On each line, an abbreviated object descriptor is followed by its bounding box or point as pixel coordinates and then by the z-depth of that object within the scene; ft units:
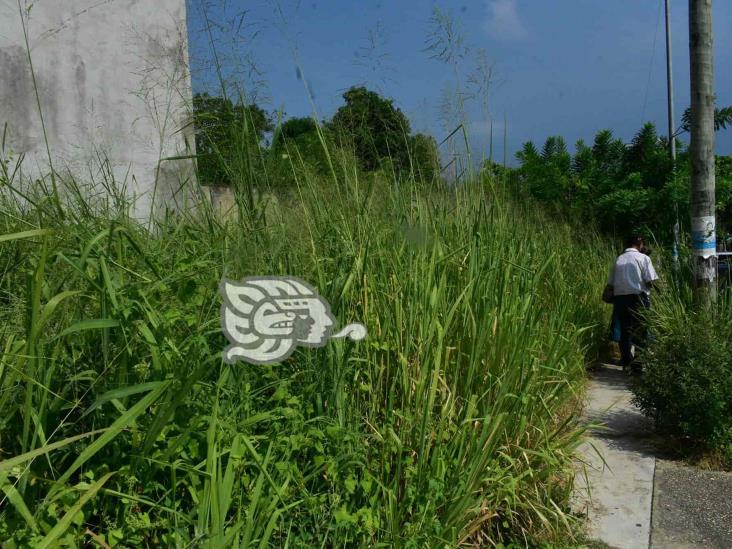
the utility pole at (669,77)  47.19
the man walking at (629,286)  21.58
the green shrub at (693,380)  12.83
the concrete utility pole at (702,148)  16.16
